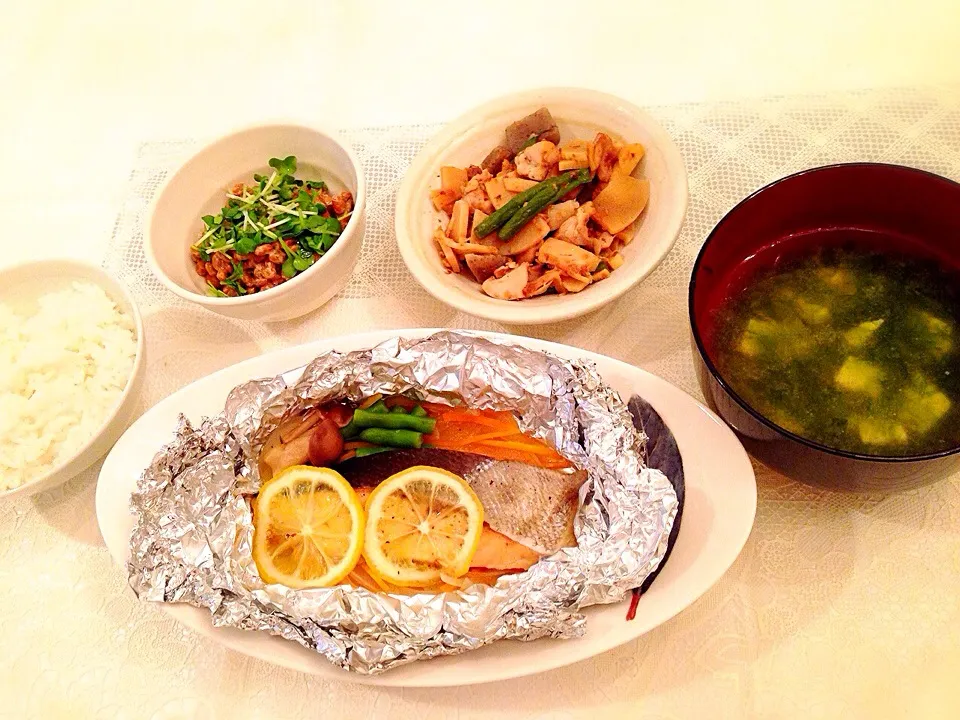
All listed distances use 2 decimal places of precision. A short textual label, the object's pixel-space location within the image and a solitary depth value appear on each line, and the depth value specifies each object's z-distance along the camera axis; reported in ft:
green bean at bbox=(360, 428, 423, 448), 1.20
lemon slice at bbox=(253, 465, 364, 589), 1.09
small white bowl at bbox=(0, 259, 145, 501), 1.24
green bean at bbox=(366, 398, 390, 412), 1.21
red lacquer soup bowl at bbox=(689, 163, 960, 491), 1.04
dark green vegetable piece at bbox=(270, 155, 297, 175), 1.50
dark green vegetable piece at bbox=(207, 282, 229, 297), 1.43
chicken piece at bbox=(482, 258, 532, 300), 1.28
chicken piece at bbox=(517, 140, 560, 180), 1.39
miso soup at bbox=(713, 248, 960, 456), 1.05
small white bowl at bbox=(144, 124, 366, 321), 1.35
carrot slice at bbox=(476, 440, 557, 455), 1.20
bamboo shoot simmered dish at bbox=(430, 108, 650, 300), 1.30
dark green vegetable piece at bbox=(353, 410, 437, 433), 1.20
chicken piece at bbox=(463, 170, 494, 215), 1.38
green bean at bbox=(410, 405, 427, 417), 1.22
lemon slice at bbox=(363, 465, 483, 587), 1.10
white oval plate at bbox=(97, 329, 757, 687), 1.02
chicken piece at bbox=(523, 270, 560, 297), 1.28
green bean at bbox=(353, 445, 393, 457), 1.22
